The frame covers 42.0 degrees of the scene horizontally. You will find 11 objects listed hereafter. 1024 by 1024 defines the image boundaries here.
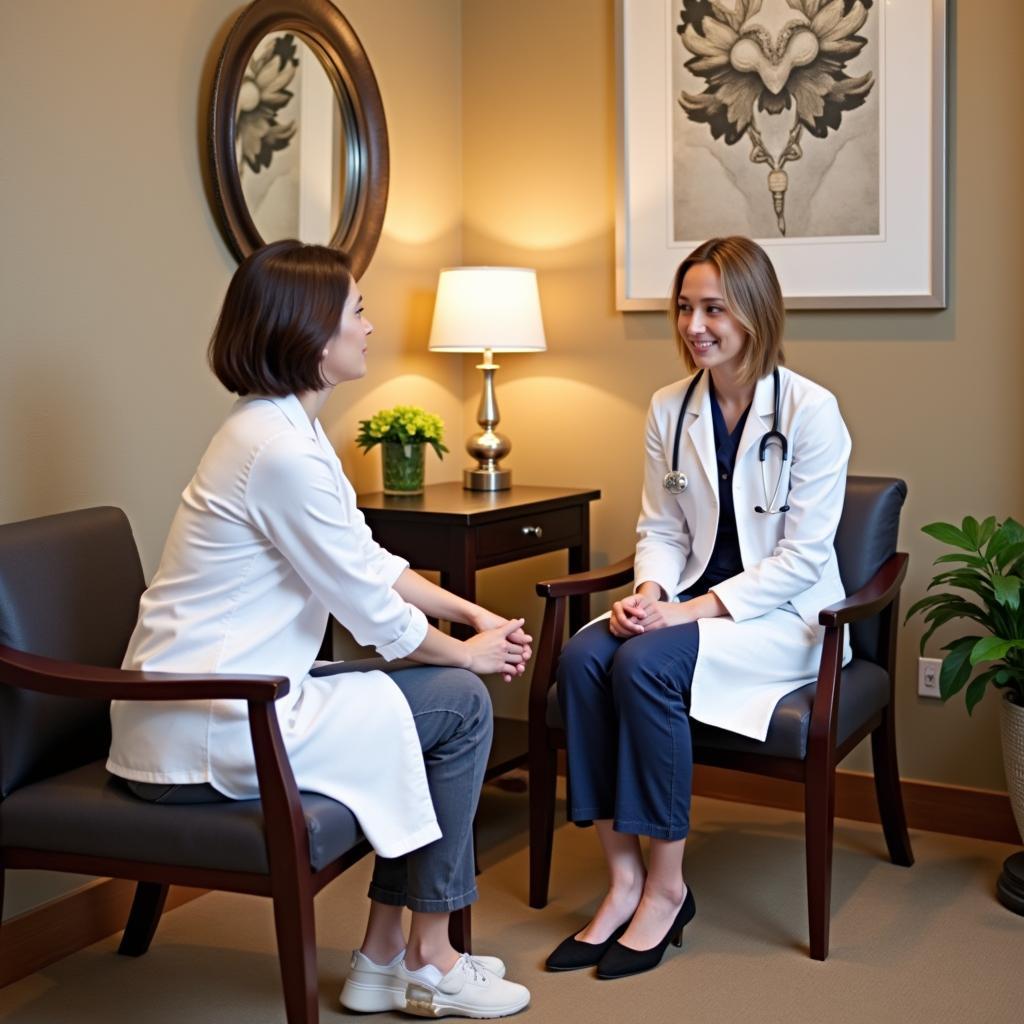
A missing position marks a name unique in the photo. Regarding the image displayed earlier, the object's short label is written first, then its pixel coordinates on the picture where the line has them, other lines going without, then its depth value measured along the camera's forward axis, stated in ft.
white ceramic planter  8.73
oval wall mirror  9.11
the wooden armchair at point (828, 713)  7.93
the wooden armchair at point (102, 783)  6.08
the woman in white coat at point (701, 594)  7.96
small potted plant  10.41
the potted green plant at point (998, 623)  8.63
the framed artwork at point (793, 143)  9.86
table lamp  10.65
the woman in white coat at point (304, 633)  6.50
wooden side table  9.70
